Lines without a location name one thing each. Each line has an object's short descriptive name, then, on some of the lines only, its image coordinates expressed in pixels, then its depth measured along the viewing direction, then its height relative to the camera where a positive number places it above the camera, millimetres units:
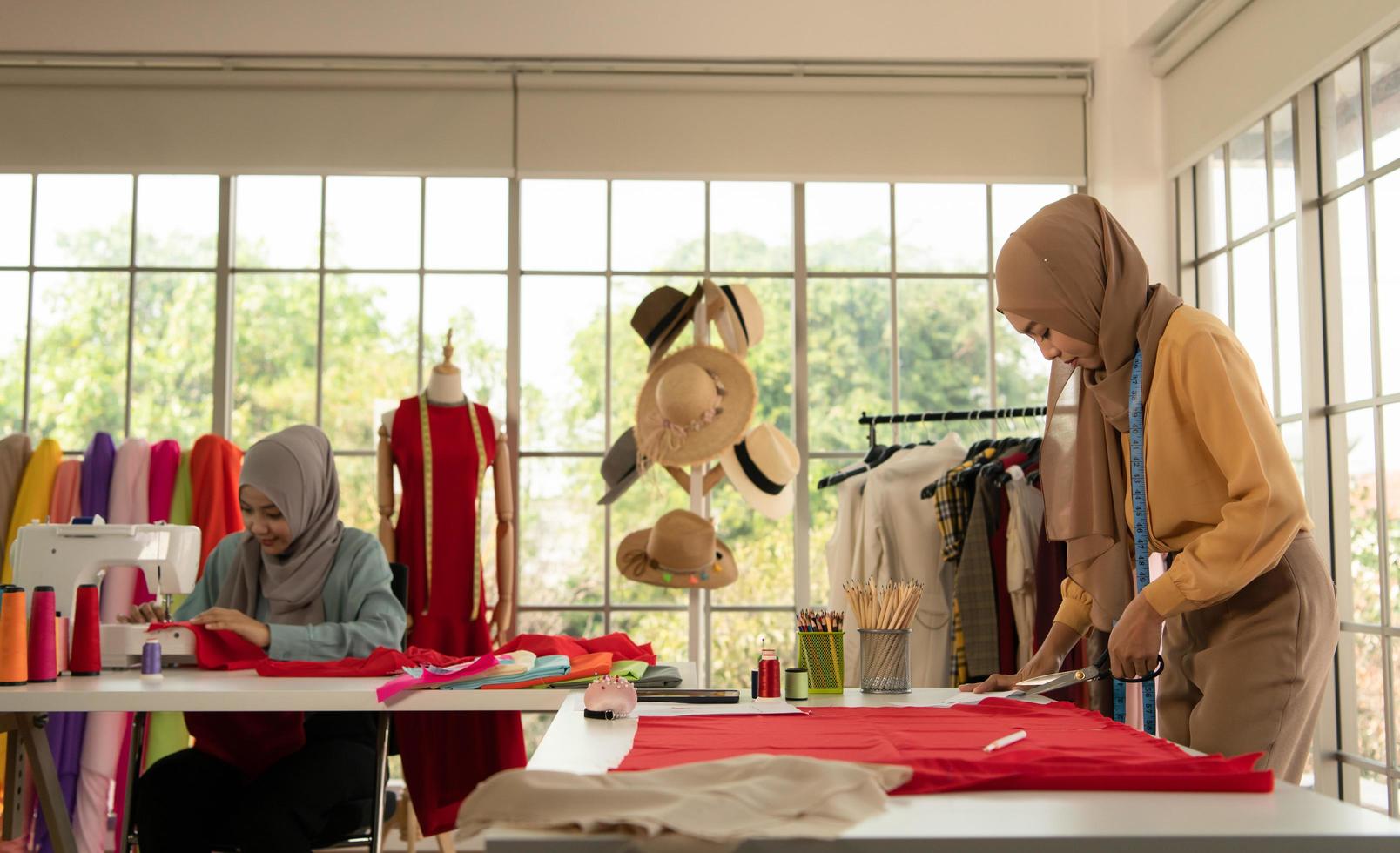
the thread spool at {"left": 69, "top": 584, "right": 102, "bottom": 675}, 2887 -323
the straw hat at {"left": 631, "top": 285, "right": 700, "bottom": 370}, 4566 +695
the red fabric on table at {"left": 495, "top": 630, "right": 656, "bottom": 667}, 2992 -353
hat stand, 4484 +10
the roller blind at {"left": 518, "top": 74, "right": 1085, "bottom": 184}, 4984 +1527
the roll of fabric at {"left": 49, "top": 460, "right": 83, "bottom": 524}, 4516 +17
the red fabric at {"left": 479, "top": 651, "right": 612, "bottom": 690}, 2660 -367
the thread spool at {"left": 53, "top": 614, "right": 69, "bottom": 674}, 2846 -328
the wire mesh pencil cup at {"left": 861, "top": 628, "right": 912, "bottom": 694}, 2320 -296
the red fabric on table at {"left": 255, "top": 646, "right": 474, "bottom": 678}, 2838 -380
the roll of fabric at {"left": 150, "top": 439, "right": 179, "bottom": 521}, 4566 +94
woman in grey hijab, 2848 -318
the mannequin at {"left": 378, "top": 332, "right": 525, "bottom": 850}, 4441 -31
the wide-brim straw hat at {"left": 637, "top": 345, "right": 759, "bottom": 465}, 4316 +335
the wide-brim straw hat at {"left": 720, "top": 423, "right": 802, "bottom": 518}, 4445 +130
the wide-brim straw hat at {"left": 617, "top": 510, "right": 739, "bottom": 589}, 4277 -184
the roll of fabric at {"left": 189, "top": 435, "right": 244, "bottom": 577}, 4500 +36
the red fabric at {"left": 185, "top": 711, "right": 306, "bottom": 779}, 3061 -589
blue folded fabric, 2660 -375
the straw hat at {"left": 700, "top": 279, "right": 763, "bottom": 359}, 4520 +698
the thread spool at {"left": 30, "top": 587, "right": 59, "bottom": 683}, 2750 -324
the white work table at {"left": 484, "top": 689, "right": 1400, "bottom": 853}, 1141 -310
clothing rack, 4285 +322
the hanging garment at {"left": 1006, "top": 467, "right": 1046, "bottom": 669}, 3789 -147
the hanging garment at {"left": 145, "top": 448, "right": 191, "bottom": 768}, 4340 -826
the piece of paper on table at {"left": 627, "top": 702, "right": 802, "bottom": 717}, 1986 -340
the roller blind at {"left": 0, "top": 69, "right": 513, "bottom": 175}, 4953 +1520
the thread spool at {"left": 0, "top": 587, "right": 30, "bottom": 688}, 2693 -310
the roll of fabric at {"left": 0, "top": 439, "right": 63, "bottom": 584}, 4496 +41
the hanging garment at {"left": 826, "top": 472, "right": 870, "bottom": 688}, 4406 -126
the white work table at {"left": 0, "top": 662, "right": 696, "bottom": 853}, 2543 -411
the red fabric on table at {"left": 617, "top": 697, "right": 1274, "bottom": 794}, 1371 -311
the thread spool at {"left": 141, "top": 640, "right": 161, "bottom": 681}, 2777 -357
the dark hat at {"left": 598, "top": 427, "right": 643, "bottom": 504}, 4578 +152
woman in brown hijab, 1828 -7
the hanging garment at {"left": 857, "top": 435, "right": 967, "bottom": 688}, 4266 -75
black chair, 2869 -743
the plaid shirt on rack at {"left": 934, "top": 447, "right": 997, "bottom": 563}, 3992 -21
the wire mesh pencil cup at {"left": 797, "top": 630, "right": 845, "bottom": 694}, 2328 -296
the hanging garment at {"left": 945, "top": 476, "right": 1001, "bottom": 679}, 3824 -257
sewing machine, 2979 -146
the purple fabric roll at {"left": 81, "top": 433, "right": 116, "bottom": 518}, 4535 +91
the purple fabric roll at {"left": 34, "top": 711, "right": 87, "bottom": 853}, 4297 -880
